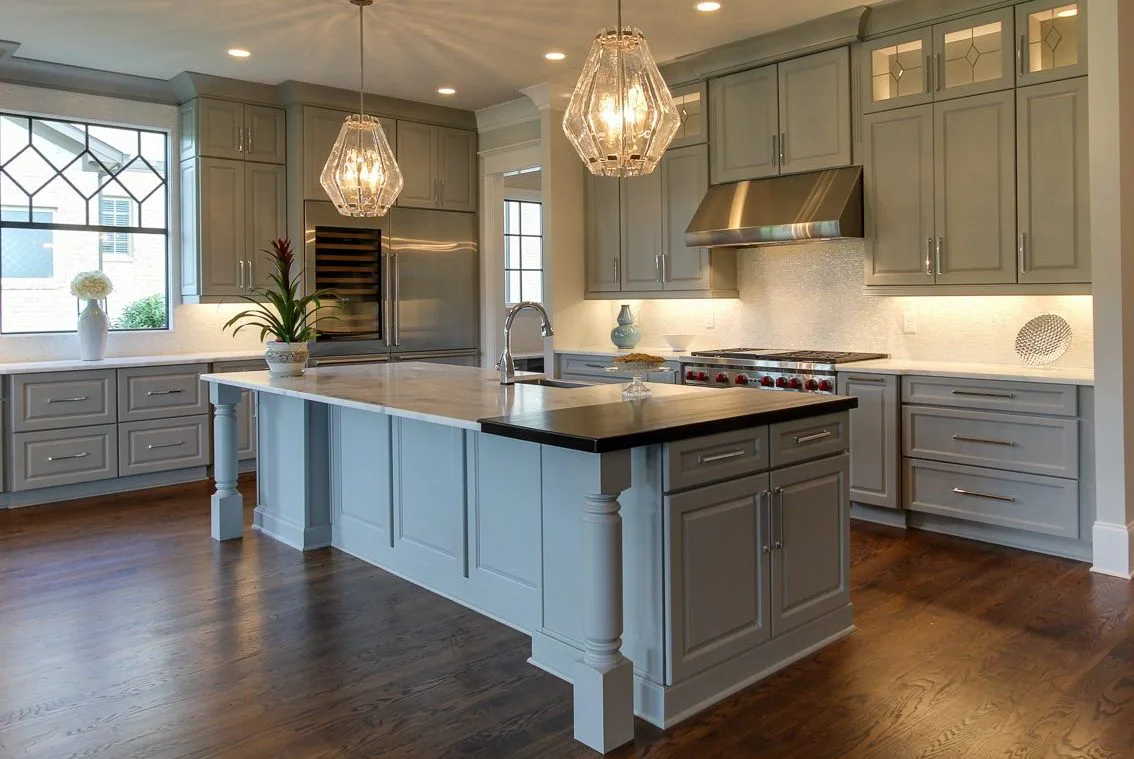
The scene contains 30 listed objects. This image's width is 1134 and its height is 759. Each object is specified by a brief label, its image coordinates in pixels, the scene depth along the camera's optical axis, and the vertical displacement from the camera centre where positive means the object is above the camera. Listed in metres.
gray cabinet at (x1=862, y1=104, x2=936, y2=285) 4.64 +0.86
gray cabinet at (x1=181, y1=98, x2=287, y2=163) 6.05 +1.61
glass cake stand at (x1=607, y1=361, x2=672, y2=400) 3.18 -0.05
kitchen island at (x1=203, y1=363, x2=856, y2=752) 2.41 -0.52
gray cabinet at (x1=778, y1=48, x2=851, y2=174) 4.93 +1.39
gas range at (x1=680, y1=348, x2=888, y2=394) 4.77 -0.05
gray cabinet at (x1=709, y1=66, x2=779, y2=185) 5.28 +1.41
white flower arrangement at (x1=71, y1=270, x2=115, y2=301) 5.71 +0.51
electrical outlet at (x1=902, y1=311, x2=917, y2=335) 5.09 +0.20
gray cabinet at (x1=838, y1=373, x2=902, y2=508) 4.57 -0.42
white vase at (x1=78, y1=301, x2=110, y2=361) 5.75 +0.23
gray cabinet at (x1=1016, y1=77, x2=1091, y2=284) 4.09 +0.81
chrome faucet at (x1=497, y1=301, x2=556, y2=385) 3.70 +0.06
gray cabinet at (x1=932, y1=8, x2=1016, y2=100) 4.32 +1.50
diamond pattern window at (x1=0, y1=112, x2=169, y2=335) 5.78 +0.99
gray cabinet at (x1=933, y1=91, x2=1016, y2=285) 4.34 +0.83
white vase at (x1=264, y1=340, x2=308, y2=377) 4.40 +0.03
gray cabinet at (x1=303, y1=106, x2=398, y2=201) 6.32 +1.57
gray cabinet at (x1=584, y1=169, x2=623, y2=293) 6.31 +0.90
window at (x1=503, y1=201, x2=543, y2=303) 9.20 +1.16
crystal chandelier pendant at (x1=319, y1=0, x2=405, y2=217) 4.06 +0.88
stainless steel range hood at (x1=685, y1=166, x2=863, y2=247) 4.84 +0.85
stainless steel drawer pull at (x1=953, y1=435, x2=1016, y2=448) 4.18 -0.39
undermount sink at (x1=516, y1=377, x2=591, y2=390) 3.90 -0.09
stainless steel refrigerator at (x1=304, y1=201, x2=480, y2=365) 6.51 +0.62
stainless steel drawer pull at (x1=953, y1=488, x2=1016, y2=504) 4.20 -0.65
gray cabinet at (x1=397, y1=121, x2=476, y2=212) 6.83 +1.53
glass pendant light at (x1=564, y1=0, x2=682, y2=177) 2.91 +0.82
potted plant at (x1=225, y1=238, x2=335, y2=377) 4.40 +0.15
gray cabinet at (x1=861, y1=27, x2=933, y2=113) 4.62 +1.52
